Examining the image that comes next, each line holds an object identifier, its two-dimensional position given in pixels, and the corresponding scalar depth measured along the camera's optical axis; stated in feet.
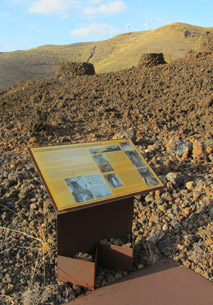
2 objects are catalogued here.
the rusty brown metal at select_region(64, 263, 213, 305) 7.64
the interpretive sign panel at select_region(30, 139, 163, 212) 7.55
